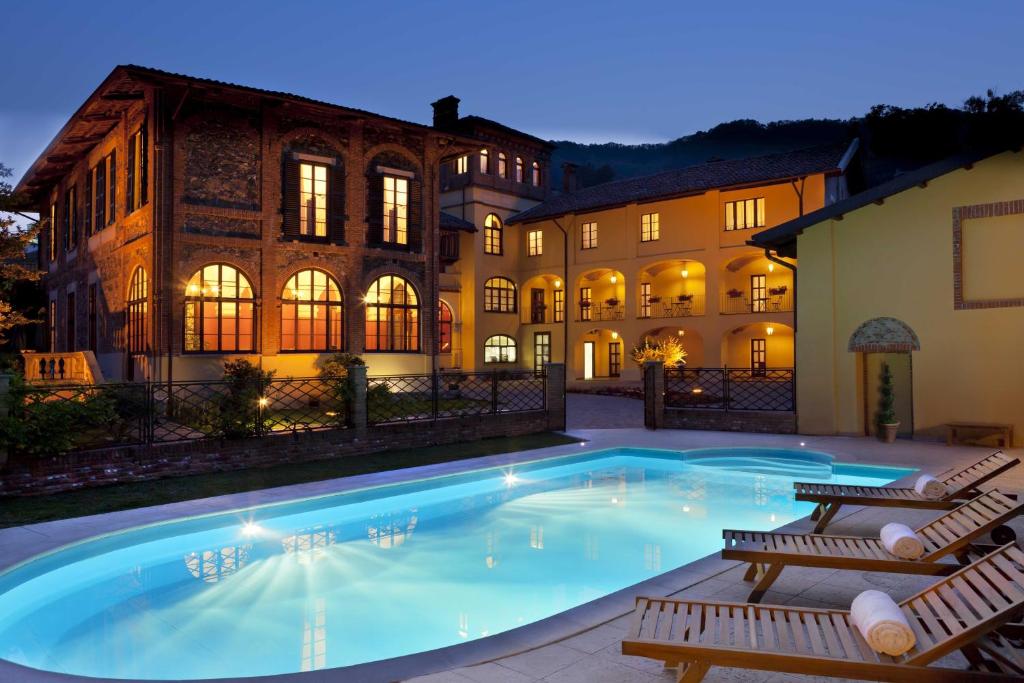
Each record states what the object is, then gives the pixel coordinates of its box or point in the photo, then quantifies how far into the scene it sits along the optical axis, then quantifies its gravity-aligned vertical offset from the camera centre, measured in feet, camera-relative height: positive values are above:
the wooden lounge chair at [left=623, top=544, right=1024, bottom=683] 10.01 -4.52
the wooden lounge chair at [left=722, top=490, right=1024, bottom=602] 15.05 -4.60
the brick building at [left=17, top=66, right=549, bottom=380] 53.31 +10.54
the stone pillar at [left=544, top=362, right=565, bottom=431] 52.03 -3.72
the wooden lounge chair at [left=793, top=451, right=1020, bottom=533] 21.27 -4.72
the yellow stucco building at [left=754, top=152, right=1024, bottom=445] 43.86 +3.17
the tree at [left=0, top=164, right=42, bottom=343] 54.24 +8.40
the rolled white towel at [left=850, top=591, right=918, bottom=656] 10.09 -4.18
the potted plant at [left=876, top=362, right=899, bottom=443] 45.60 -4.49
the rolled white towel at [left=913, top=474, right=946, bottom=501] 21.67 -4.51
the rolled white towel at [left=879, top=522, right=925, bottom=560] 15.11 -4.38
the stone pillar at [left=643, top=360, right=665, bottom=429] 54.08 -3.75
